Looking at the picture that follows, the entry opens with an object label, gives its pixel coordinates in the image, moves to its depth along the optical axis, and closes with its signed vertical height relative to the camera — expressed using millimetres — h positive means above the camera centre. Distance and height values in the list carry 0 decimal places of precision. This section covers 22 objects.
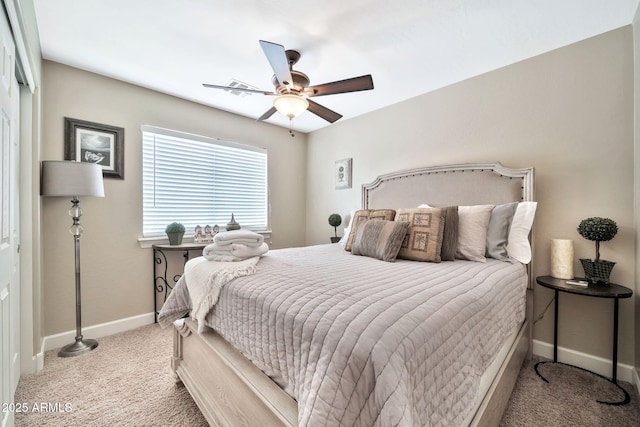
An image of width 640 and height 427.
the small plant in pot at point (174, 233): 2934 -286
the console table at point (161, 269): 2903 -694
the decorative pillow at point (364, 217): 2500 -78
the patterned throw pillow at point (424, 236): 1992 -210
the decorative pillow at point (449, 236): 2025 -205
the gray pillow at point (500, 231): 2049 -164
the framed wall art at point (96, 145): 2455 +584
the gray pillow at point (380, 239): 2033 -239
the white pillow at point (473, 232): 2014 -175
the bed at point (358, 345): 764 -493
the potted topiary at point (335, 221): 3648 -176
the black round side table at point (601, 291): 1686 -521
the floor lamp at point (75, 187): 2100 +147
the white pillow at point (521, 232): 2027 -171
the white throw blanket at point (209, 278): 1481 -411
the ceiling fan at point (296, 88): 1916 +915
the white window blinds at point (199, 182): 2969 +315
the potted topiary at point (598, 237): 1825 -179
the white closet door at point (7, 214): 1190 -46
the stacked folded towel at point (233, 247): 1751 -265
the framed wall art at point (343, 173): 3797 +497
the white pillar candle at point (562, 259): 2004 -363
